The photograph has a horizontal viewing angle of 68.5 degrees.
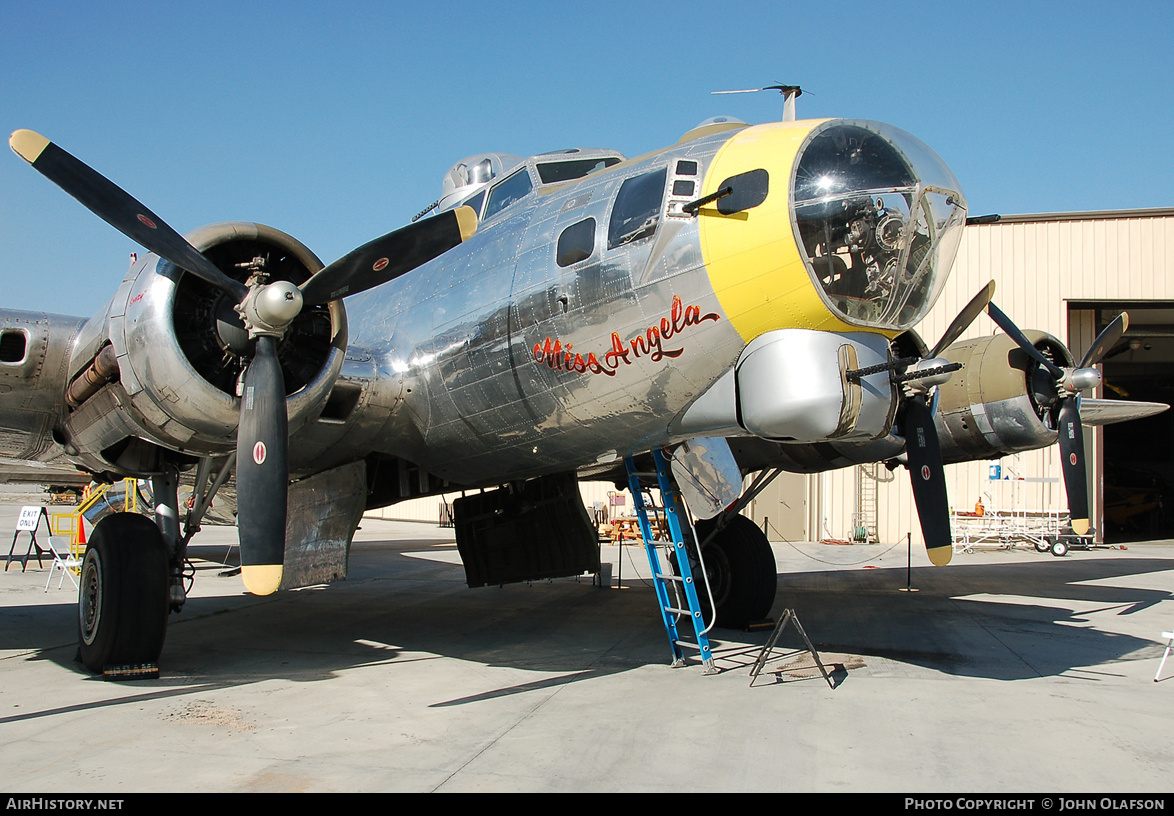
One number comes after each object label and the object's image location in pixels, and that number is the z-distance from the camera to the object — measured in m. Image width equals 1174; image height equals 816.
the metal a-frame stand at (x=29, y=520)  14.65
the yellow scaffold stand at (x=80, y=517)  15.71
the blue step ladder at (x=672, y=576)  7.15
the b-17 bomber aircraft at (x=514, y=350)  5.60
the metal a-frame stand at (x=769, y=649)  6.53
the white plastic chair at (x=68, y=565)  13.16
